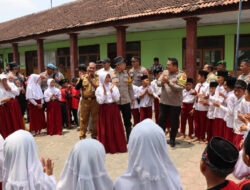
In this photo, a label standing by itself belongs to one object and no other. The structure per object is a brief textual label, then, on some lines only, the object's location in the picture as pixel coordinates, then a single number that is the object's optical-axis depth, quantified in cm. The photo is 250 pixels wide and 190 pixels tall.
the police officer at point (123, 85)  471
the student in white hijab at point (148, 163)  157
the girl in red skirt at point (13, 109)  488
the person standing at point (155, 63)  860
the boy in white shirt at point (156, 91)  570
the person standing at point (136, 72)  623
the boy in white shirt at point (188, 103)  522
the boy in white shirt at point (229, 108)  374
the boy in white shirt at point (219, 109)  432
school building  739
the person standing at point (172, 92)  457
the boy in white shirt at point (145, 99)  568
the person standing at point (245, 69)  455
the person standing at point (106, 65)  519
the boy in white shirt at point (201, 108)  489
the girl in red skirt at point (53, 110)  582
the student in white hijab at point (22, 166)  181
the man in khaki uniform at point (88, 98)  489
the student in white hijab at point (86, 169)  156
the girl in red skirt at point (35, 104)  565
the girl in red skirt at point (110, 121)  445
